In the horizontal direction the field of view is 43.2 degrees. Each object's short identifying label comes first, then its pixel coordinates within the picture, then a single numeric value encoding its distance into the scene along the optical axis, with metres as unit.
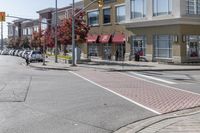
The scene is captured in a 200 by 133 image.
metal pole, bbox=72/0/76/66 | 24.94
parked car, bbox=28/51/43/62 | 32.91
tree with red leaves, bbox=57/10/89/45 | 29.76
